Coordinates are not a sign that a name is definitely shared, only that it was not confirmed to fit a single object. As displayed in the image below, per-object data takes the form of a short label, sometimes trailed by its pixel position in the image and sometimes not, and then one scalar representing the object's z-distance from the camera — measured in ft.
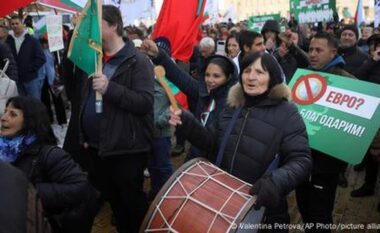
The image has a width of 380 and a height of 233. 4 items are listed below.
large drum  7.23
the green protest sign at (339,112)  10.24
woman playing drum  8.07
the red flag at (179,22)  14.44
